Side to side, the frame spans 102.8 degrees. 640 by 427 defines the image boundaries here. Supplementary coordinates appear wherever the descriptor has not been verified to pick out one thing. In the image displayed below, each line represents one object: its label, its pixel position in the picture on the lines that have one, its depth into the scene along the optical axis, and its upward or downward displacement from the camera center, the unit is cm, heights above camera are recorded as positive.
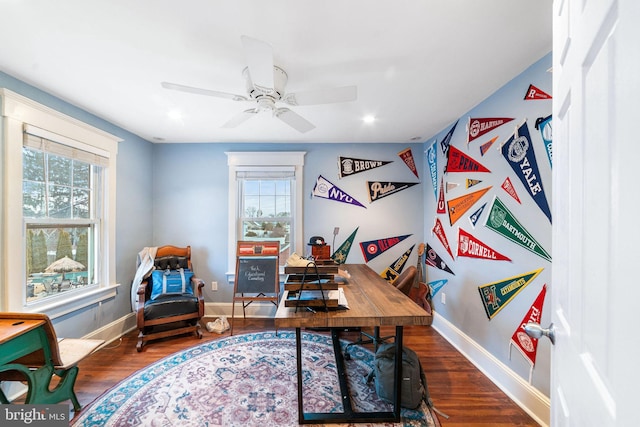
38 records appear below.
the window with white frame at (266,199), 354 +20
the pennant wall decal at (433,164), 322 +64
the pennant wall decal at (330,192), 359 +30
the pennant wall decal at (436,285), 306 -90
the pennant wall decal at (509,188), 197 +21
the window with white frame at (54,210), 193 +1
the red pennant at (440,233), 298 -24
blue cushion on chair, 296 -83
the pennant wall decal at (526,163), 177 +39
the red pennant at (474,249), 221 -33
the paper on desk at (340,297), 164 -59
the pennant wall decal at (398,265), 357 -72
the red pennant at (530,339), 177 -90
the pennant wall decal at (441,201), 306 +16
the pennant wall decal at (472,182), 243 +31
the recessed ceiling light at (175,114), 255 +100
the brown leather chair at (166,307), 268 -102
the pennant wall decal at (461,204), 244 +11
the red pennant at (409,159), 359 +77
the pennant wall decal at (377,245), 358 -44
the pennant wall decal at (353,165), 358 +68
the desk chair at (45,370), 154 -99
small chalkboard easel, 315 -72
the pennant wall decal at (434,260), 304 -59
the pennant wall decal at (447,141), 285 +86
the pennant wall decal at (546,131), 168 +56
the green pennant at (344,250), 359 -52
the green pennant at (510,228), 181 -11
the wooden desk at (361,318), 144 -61
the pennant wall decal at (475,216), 237 -2
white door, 36 +0
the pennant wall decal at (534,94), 174 +86
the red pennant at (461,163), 246 +54
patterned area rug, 171 -138
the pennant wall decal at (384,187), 358 +37
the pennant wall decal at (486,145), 221 +63
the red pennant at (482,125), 216 +81
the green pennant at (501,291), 190 -64
